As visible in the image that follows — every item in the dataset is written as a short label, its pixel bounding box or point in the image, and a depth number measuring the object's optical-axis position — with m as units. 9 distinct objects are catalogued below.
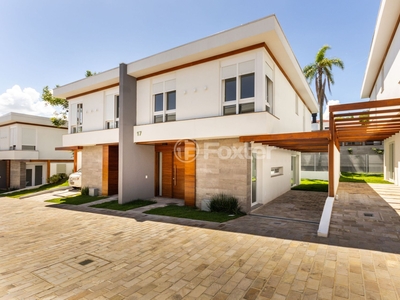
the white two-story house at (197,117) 8.38
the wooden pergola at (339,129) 6.65
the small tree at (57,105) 20.77
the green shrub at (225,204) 8.59
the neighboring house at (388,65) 9.55
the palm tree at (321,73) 23.45
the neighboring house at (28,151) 20.61
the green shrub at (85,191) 13.58
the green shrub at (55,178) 20.27
